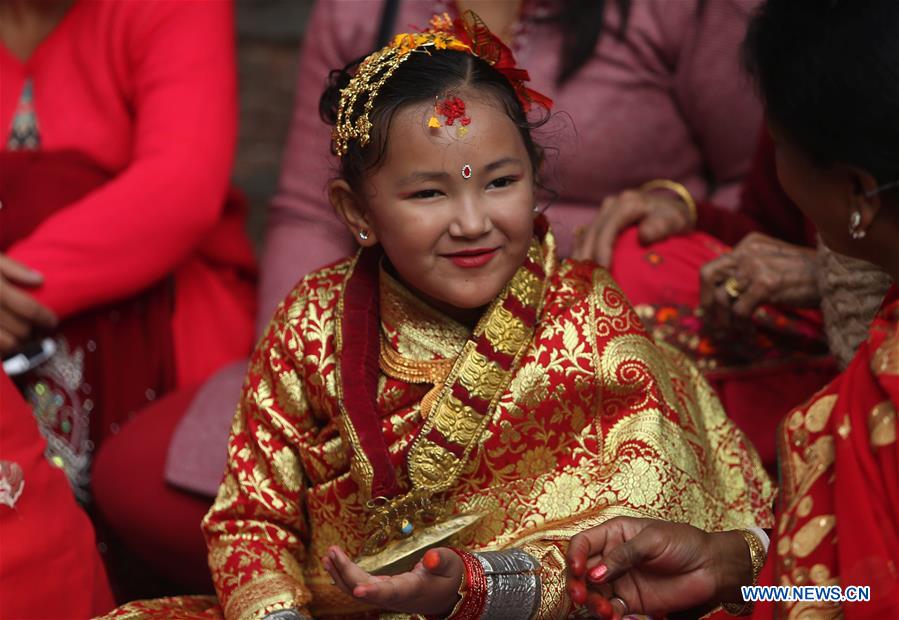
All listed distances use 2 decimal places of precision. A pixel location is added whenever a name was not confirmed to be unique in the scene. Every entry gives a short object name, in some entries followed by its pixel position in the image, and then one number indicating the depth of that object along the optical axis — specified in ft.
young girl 13.90
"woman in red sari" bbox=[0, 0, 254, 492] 19.61
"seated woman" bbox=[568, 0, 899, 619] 10.82
